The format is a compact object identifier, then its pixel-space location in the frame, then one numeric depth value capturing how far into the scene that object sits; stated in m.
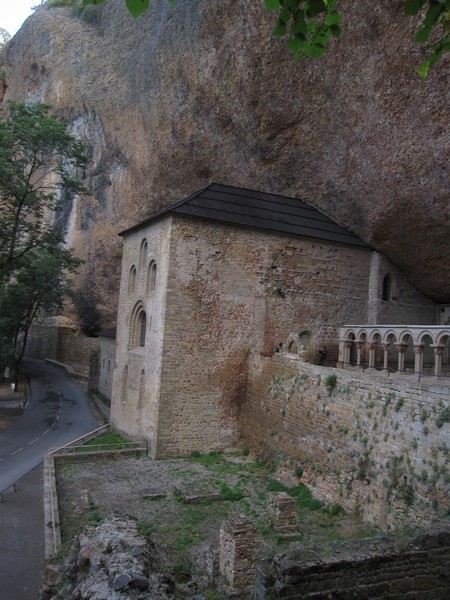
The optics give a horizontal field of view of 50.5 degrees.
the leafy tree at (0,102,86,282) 20.45
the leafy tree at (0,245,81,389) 26.95
